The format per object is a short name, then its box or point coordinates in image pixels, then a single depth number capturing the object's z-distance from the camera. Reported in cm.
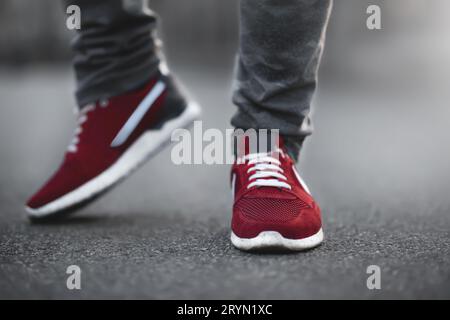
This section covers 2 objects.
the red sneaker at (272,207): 159
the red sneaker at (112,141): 179
